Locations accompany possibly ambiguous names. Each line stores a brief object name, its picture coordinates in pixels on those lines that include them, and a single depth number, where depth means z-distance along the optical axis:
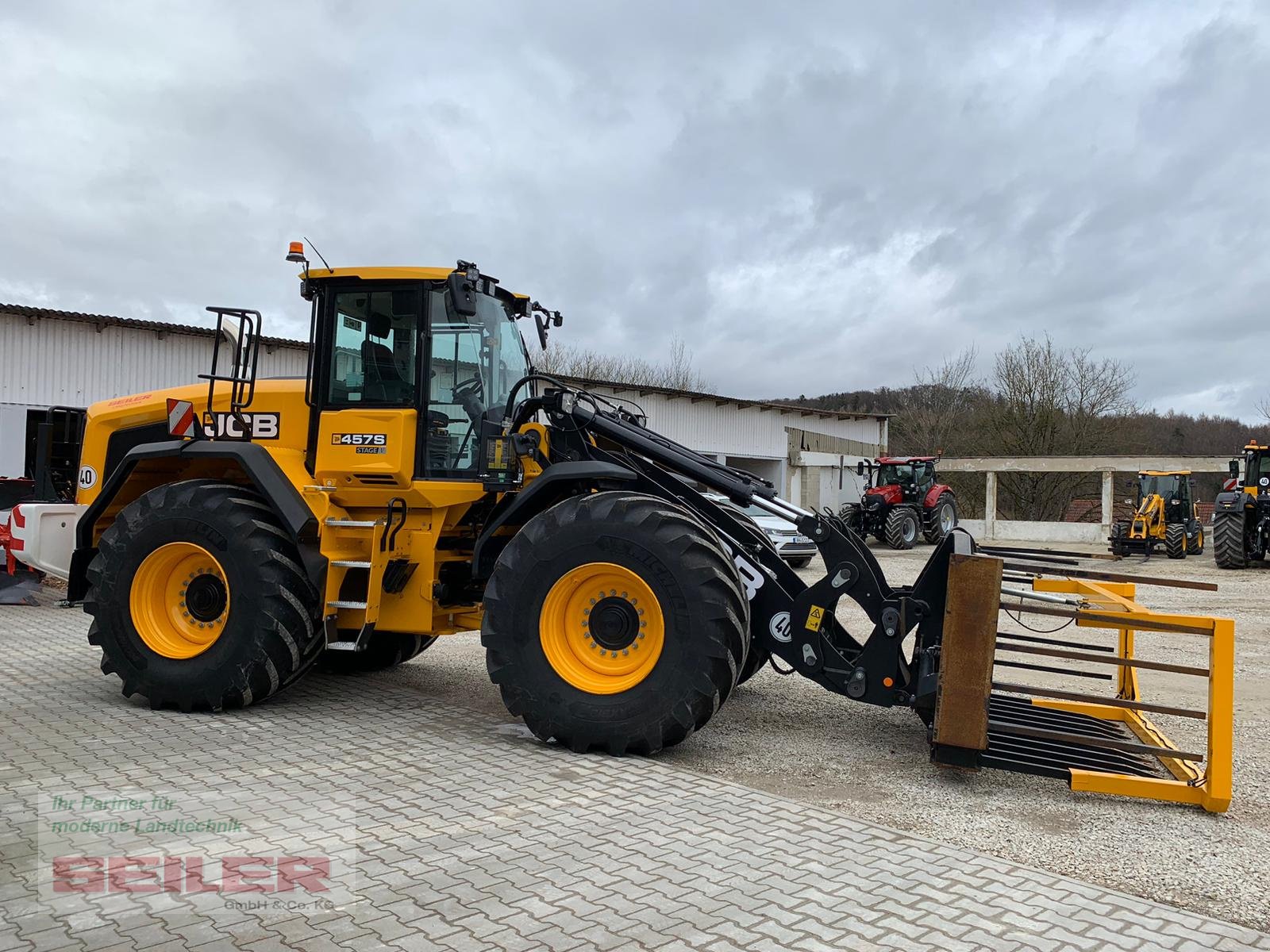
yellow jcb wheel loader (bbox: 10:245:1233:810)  5.38
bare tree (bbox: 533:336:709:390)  36.03
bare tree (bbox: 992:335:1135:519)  36.53
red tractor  26.06
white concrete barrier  30.14
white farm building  16.12
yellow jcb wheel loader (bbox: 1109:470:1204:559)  24.41
